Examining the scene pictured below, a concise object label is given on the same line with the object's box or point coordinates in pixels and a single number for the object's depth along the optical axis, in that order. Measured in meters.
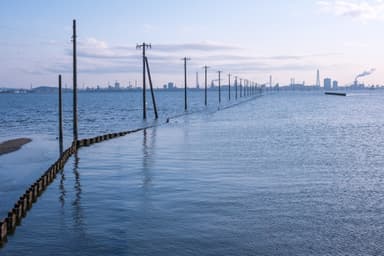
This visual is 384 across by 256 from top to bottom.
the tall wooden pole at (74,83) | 41.66
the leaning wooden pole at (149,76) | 70.32
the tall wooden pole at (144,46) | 70.00
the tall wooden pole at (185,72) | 98.44
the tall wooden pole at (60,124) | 41.38
